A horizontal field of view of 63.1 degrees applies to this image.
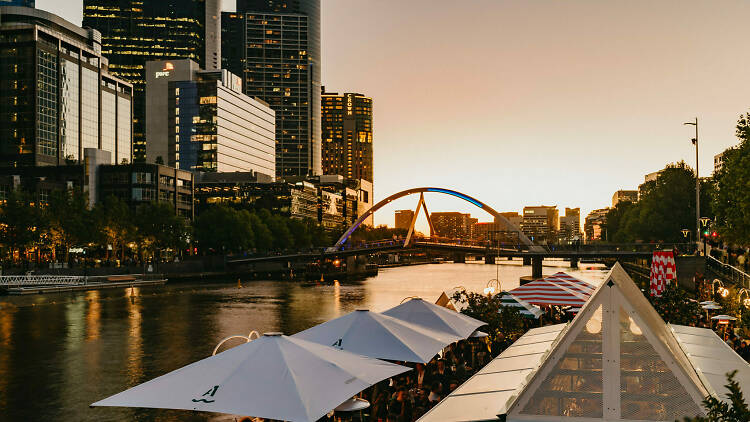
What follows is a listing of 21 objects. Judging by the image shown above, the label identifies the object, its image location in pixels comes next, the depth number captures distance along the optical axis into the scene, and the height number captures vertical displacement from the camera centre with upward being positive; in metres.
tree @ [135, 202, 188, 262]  109.31 +0.02
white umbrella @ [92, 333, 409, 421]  9.80 -2.69
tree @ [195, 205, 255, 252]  129.00 -0.87
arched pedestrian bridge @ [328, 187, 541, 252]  108.66 +3.27
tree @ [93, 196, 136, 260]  99.38 +0.58
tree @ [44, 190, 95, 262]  90.12 +1.35
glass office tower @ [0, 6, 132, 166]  141.25 +34.39
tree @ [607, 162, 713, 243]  94.62 +3.02
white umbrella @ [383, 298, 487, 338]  19.11 -2.92
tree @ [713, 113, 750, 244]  40.91 +2.45
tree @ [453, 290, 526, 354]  22.75 -3.58
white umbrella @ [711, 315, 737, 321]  26.39 -4.02
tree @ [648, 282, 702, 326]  24.78 -3.54
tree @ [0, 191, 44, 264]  85.44 +0.84
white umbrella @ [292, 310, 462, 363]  15.68 -2.96
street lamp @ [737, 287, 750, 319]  25.46 -3.39
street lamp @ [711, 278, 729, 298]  33.31 -3.92
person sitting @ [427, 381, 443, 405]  15.41 -4.24
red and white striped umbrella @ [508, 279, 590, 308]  26.73 -3.11
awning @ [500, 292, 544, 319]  27.36 -3.54
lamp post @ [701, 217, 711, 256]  41.69 +0.15
